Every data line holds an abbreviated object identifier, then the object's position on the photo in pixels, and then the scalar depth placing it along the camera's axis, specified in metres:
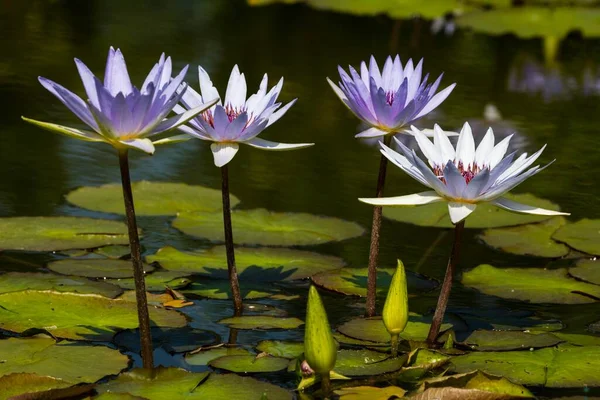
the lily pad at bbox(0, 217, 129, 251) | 6.49
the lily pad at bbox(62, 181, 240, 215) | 7.51
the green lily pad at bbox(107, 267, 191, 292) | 5.85
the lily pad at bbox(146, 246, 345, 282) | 6.20
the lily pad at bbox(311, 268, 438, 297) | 6.04
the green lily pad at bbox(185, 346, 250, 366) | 4.86
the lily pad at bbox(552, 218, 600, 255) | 6.97
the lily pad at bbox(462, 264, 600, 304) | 6.09
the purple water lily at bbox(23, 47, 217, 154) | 4.15
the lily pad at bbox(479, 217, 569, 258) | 7.04
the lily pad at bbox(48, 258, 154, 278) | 5.98
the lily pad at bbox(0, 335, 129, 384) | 4.52
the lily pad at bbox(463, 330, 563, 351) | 5.13
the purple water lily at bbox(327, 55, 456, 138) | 5.21
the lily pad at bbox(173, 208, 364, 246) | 6.96
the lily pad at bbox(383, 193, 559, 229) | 7.61
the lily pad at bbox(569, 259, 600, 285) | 6.39
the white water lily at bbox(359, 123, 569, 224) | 4.66
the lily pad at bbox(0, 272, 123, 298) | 5.65
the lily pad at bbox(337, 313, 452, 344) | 5.18
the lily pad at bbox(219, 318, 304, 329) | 5.27
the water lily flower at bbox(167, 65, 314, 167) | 5.01
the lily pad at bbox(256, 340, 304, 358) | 4.96
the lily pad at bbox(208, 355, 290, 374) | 4.75
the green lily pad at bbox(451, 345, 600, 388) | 4.74
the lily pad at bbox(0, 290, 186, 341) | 5.09
